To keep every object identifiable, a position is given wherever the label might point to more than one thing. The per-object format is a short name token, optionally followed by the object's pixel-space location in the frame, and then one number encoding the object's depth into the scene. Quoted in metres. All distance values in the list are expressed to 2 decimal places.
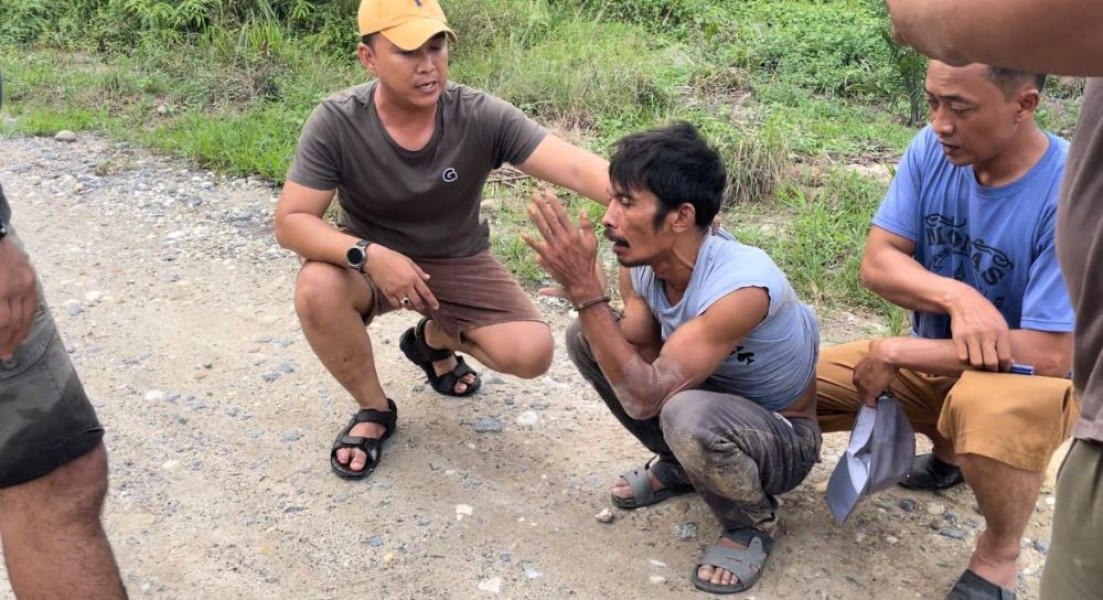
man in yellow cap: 3.70
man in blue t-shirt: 2.83
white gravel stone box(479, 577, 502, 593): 3.17
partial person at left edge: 2.40
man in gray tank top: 2.98
